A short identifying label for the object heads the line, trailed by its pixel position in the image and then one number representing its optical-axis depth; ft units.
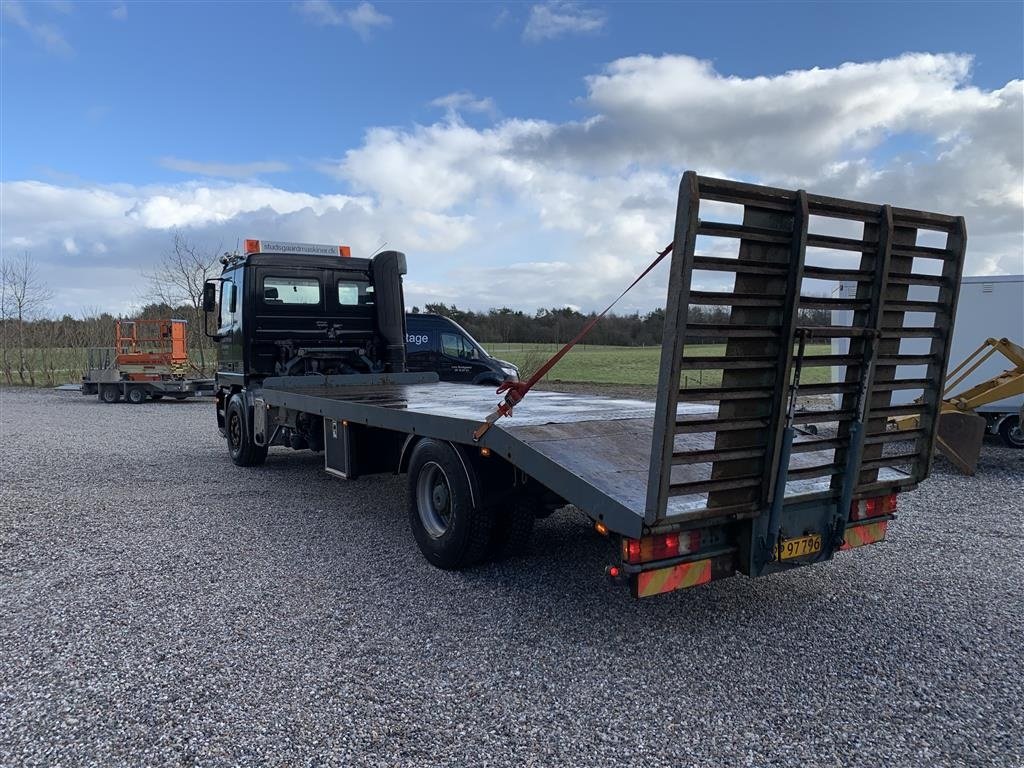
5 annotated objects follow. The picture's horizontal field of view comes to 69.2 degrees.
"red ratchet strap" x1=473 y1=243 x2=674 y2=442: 13.74
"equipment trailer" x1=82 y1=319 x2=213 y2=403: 68.85
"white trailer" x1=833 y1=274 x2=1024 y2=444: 35.24
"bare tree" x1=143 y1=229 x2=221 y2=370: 91.72
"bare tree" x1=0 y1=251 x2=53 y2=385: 98.53
